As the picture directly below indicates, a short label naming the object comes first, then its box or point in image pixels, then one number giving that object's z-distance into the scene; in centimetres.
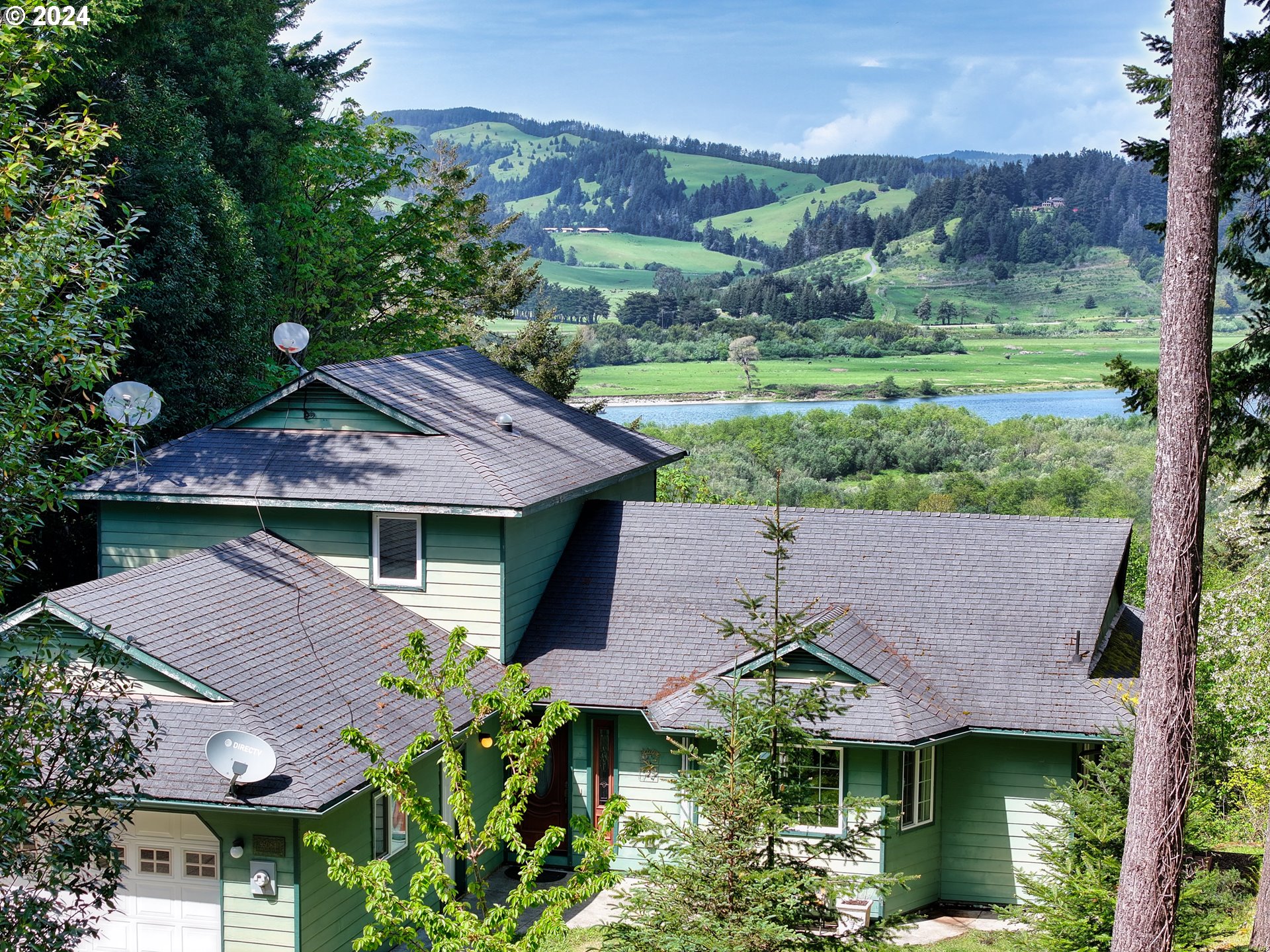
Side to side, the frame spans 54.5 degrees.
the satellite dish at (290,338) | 1931
